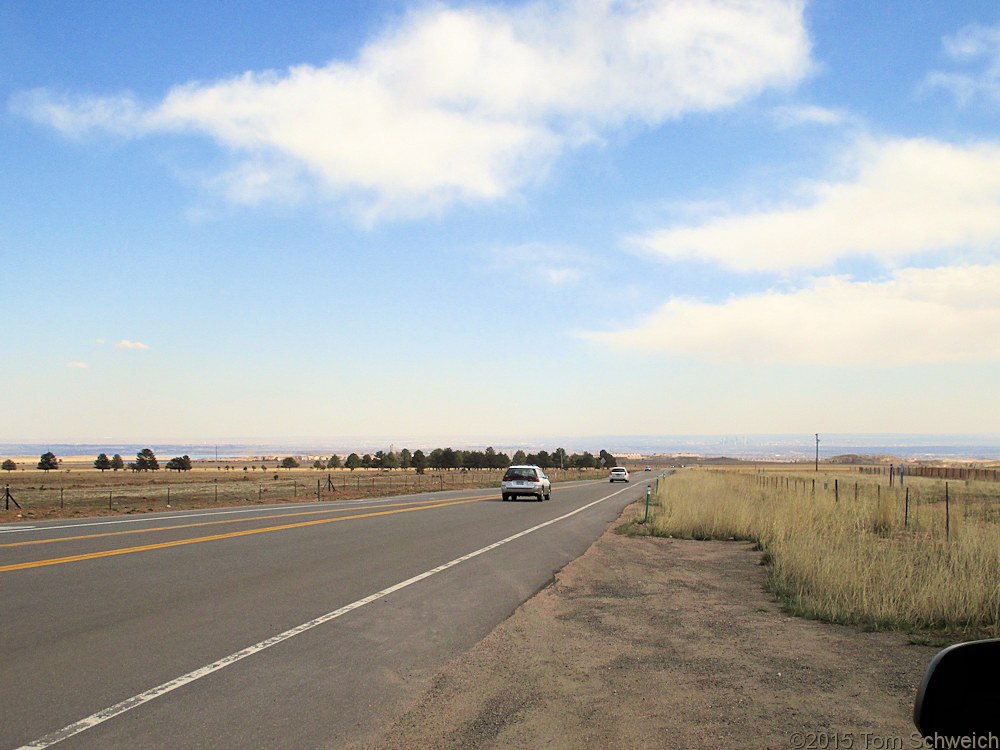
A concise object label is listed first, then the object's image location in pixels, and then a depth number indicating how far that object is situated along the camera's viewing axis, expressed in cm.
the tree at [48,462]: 13908
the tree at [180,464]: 14650
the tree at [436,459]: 17500
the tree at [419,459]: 14969
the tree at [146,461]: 14700
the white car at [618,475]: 6919
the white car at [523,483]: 3300
